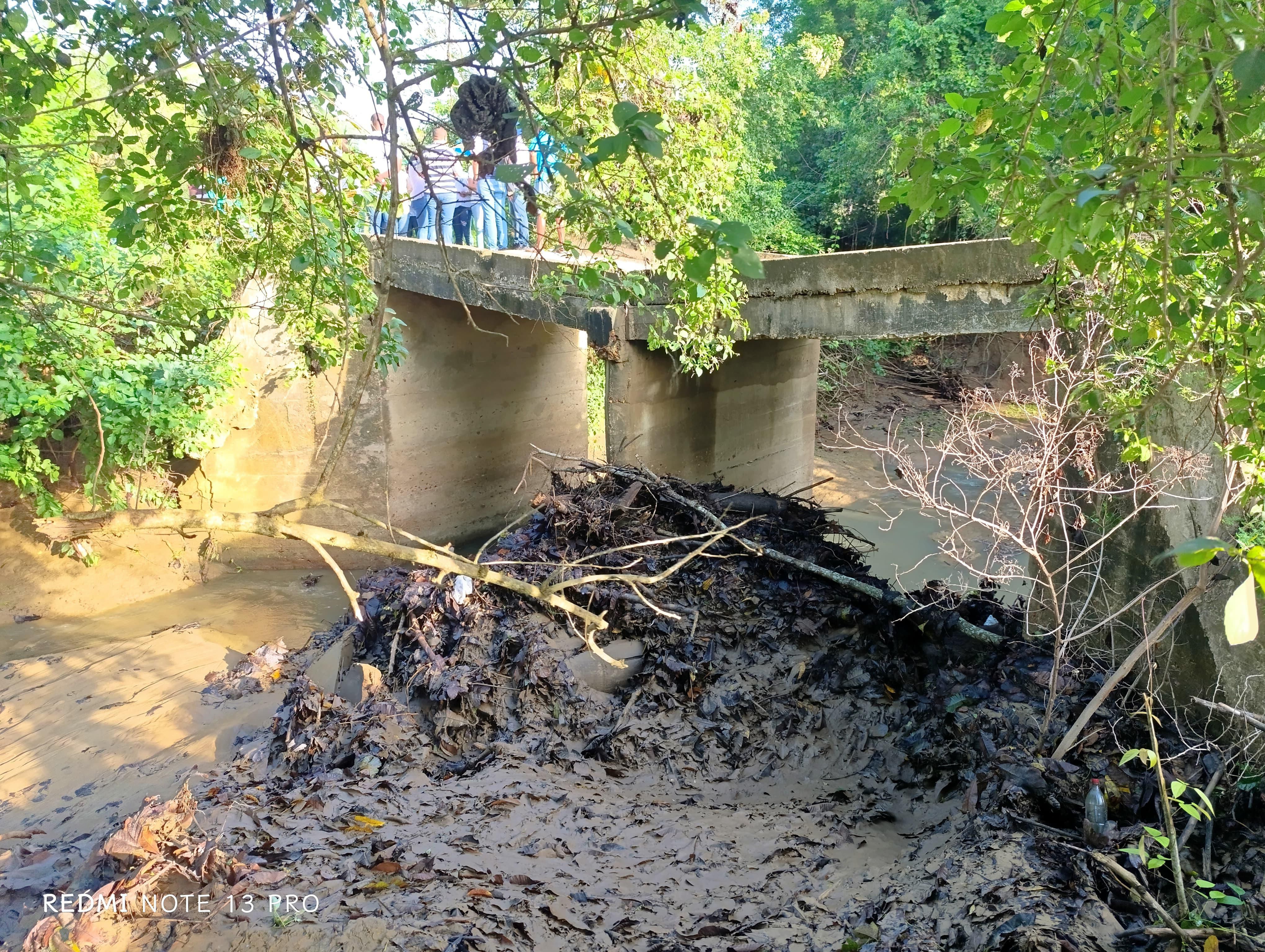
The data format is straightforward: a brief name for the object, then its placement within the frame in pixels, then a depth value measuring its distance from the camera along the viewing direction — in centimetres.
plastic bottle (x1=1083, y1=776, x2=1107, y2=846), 362
